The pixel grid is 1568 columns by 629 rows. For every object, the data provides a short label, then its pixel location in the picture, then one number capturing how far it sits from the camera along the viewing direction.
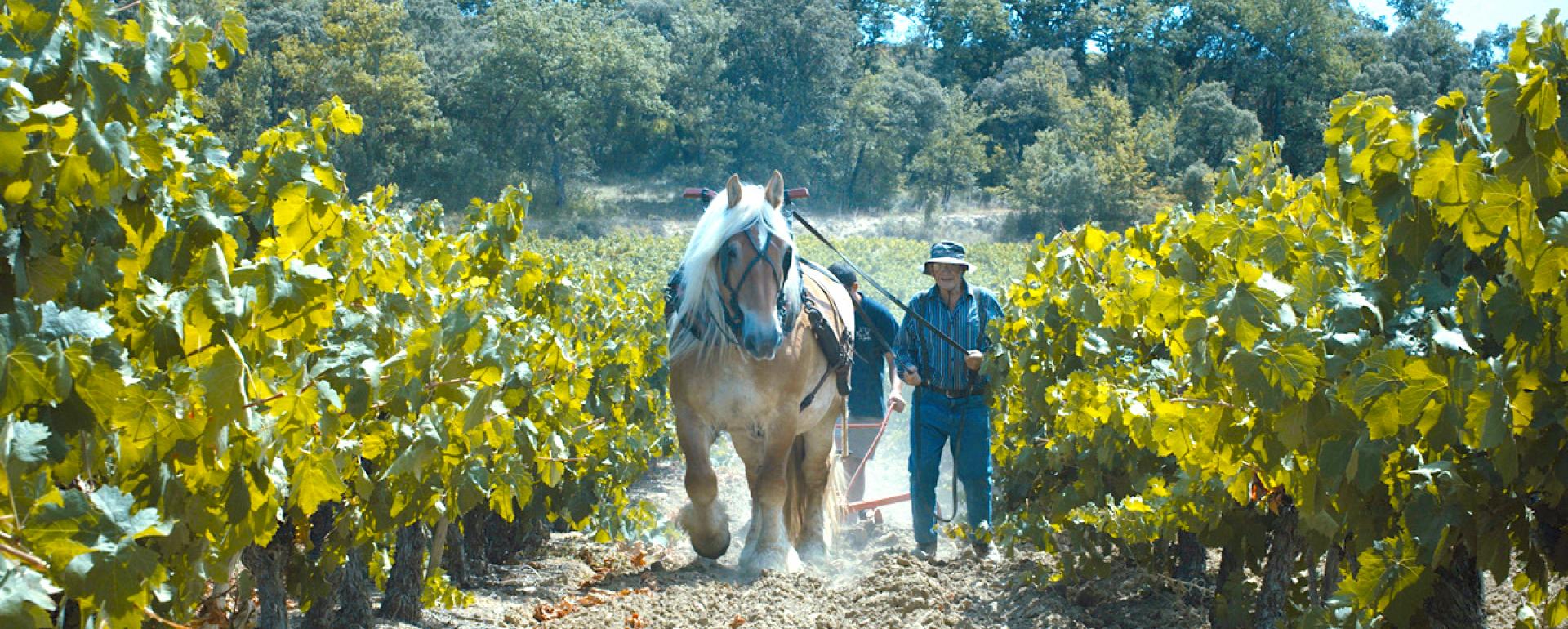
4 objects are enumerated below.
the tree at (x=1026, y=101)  71.31
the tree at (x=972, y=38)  83.06
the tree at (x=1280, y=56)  71.69
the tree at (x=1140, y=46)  77.19
